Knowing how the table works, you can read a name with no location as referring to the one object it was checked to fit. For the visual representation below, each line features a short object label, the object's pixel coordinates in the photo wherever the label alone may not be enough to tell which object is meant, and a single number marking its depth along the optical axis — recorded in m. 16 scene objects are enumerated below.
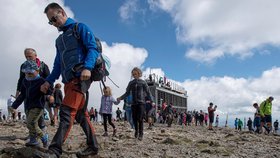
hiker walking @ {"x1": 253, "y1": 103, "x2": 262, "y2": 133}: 10.25
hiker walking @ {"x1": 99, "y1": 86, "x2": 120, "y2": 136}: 6.34
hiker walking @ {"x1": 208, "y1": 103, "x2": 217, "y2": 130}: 11.80
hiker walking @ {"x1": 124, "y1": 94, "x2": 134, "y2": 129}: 8.15
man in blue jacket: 2.55
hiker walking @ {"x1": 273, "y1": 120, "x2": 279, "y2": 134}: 17.59
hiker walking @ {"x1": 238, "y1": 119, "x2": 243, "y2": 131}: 20.40
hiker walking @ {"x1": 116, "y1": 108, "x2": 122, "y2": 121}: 22.13
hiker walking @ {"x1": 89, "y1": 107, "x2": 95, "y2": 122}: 20.37
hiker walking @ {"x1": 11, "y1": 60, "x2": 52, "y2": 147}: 3.44
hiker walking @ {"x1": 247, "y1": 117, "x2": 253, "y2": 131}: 17.91
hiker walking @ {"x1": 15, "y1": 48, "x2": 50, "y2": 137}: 3.64
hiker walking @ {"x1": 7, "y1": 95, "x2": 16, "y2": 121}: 10.83
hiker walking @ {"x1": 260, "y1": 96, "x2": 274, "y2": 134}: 9.96
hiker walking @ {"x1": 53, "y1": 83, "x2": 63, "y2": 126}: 7.30
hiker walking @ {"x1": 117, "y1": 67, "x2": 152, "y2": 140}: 5.25
